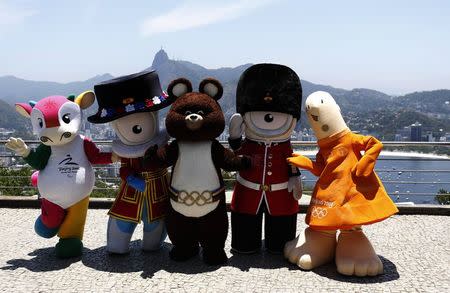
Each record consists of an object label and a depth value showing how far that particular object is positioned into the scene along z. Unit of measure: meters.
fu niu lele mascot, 4.94
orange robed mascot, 4.46
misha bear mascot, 4.59
